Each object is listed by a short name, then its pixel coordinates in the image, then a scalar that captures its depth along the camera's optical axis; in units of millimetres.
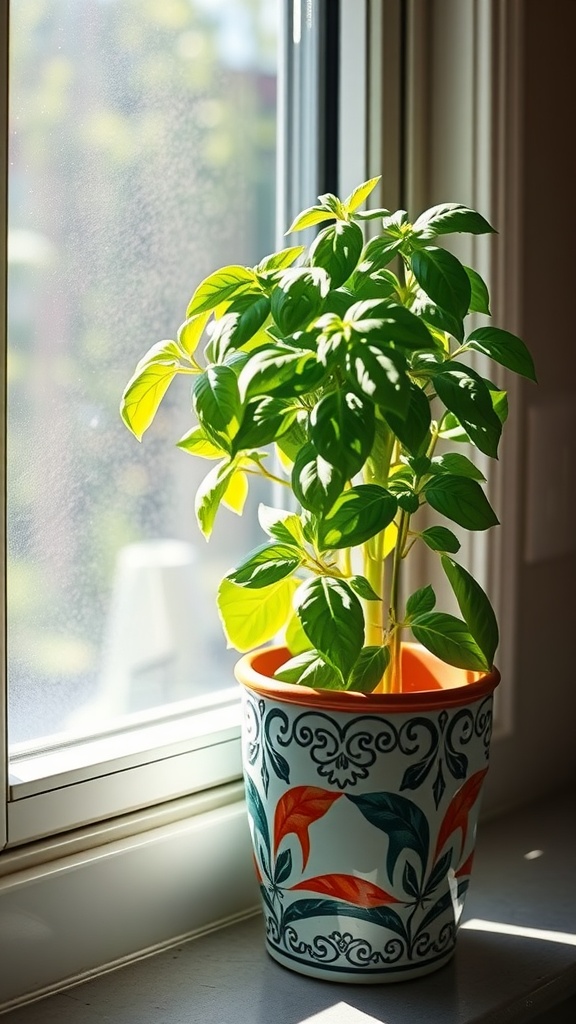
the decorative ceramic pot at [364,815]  1156
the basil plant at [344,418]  1099
